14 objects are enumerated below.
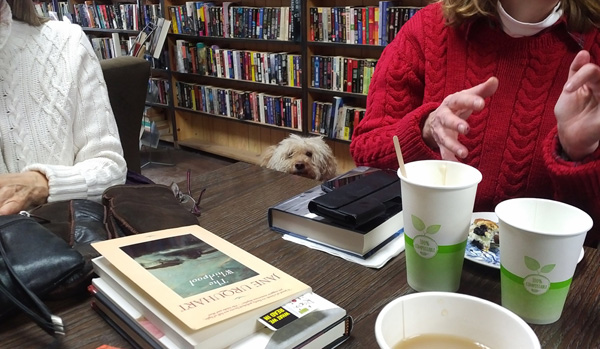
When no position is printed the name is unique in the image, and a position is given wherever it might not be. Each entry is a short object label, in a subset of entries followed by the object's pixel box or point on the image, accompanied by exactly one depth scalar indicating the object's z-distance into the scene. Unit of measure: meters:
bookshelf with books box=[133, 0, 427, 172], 2.99
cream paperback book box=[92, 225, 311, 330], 0.50
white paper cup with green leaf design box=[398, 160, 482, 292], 0.55
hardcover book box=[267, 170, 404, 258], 0.72
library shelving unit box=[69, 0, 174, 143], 3.96
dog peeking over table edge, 2.46
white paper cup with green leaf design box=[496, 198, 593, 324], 0.50
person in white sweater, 1.03
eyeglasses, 0.90
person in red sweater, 0.91
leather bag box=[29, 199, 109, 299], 0.62
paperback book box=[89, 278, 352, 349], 0.49
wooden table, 0.55
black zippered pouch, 0.72
